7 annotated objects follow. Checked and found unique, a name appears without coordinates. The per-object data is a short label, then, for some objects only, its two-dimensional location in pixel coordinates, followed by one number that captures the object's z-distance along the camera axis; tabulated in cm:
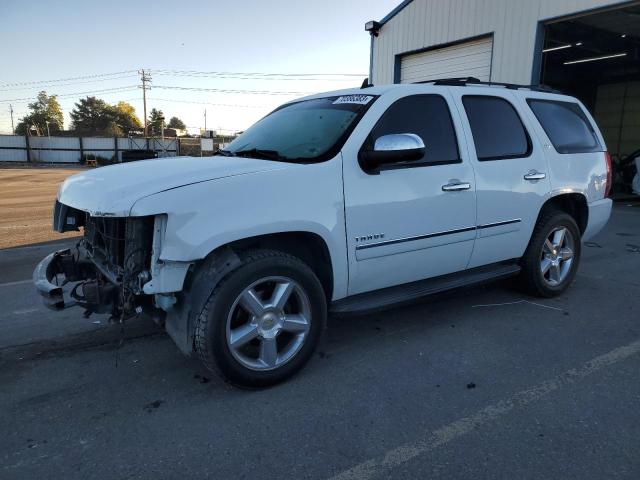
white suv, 273
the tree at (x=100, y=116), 10025
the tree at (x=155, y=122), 9002
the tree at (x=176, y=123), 12938
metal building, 1073
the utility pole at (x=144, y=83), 6736
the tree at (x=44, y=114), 9676
